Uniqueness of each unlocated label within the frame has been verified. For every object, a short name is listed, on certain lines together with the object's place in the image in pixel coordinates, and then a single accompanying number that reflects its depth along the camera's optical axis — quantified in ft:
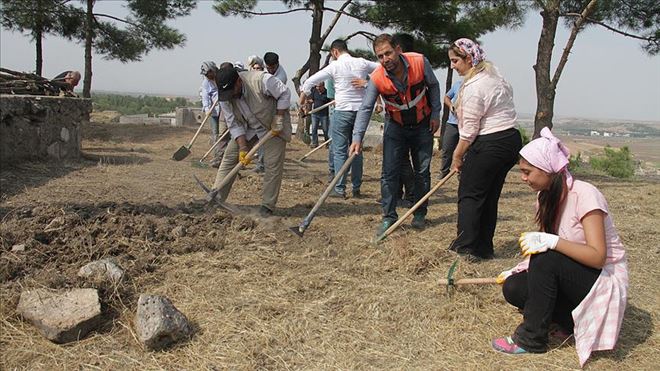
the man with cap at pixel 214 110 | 25.64
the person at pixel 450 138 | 21.34
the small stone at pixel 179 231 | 12.91
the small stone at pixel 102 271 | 10.53
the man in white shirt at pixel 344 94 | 18.78
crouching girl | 8.81
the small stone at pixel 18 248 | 11.18
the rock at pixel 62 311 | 9.30
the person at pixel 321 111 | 34.91
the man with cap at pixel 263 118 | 15.20
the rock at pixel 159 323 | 9.11
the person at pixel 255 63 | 23.28
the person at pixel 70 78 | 27.57
